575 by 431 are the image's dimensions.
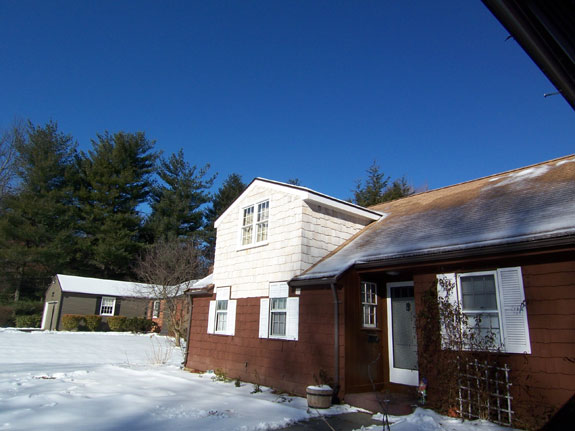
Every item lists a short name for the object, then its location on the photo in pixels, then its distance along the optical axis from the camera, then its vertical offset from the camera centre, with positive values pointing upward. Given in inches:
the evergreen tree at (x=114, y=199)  1403.8 +429.7
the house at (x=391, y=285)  235.0 +32.2
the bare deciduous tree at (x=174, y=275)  917.8 +111.7
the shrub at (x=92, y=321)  1173.1 -19.6
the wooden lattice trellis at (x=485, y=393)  236.2 -38.9
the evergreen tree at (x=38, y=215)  1312.7 +334.0
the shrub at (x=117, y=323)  1205.7 -23.5
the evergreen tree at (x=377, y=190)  1337.4 +466.6
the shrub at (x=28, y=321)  1246.3 -27.4
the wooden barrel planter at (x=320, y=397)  293.7 -55.0
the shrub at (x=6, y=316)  1285.7 -14.8
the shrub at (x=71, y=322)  1141.1 -23.4
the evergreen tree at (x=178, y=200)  1457.9 +444.7
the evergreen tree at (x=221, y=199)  1513.3 +476.5
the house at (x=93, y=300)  1186.0 +46.5
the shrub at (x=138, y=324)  1216.2 -24.8
